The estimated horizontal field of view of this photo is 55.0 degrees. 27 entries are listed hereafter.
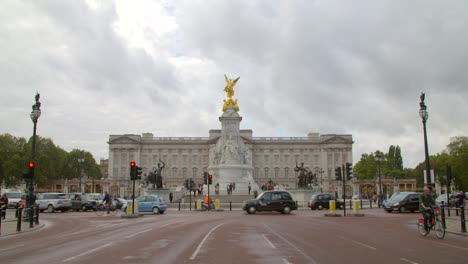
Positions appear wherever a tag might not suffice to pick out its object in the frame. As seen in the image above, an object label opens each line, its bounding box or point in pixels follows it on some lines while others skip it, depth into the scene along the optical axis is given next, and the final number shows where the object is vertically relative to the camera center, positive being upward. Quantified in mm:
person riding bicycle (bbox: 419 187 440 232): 19067 -1009
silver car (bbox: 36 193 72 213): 44500 -1975
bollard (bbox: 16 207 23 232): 22859 -1994
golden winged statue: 77000 +15170
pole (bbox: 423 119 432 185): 23808 +1153
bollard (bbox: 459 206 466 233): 20023 -1840
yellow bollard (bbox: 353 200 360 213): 36125 -2055
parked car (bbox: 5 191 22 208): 53688 -1898
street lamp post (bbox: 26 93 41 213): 27422 +3860
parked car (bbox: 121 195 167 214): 40312 -2070
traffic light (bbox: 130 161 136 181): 32778 +727
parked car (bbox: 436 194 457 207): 43625 -1778
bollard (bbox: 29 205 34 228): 24891 -1951
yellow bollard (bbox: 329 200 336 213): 35125 -1918
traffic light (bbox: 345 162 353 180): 34438 +863
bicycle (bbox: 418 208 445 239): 18375 -1825
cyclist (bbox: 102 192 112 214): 38812 -1593
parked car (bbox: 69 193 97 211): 48100 -2155
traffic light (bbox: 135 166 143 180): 33562 +665
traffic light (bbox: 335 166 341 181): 35688 +663
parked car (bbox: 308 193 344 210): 46531 -2015
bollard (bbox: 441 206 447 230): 19644 -1551
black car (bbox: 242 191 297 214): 38094 -1813
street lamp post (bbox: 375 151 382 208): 57422 +2965
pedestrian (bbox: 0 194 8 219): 30153 -1437
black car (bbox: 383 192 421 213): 40375 -2028
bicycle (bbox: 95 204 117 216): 38788 -2430
